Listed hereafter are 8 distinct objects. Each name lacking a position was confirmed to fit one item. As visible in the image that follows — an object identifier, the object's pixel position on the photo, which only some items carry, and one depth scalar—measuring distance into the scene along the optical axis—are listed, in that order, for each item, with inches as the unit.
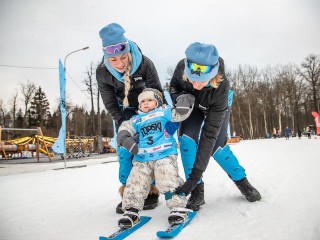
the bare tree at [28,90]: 1520.7
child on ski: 82.8
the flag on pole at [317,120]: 785.8
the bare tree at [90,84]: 1112.8
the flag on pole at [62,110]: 316.8
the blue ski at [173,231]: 68.4
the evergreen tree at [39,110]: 1804.9
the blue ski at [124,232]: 68.7
